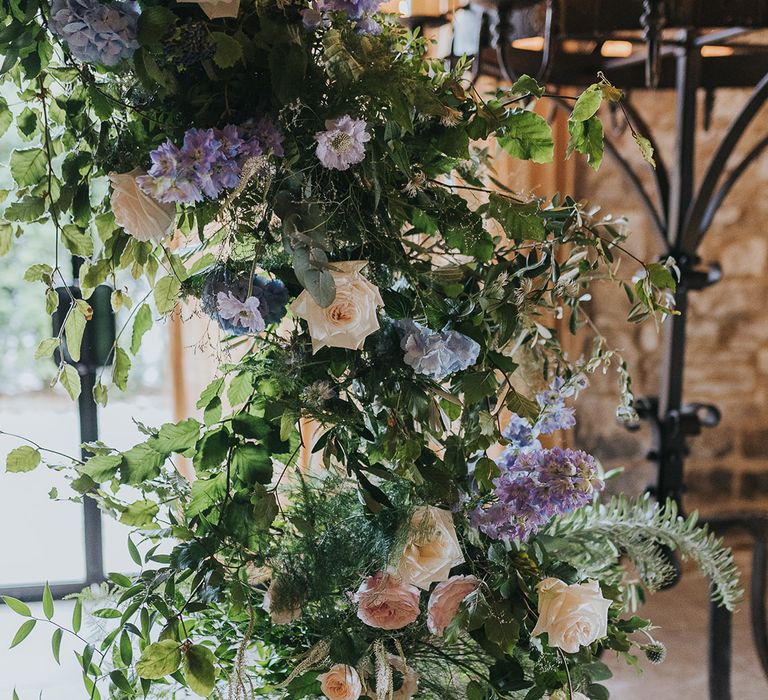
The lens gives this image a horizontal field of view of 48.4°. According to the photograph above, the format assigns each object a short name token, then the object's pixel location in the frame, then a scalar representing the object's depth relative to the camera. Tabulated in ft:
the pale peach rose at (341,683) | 2.62
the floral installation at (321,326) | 2.41
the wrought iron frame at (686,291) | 5.18
